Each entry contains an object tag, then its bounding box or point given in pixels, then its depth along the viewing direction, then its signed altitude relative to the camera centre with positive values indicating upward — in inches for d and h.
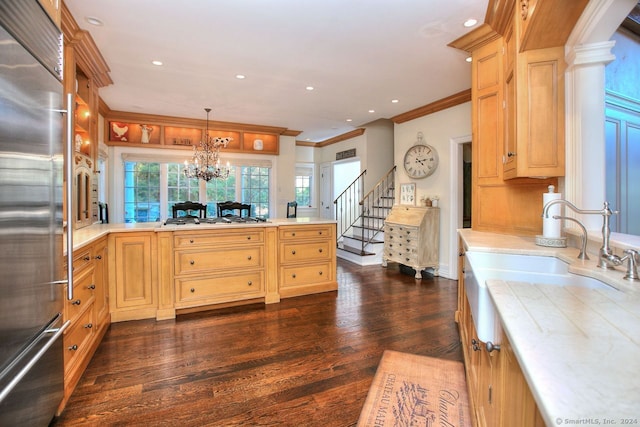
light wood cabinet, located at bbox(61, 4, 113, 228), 111.4 +42.7
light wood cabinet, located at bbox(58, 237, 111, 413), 75.7 -27.7
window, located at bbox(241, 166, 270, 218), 266.7 +19.5
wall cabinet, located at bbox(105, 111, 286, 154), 222.7 +59.5
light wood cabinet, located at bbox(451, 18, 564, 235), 87.0 +21.5
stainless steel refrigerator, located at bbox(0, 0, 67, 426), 42.9 -0.3
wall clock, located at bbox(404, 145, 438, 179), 195.2 +31.6
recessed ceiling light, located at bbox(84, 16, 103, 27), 103.7 +62.1
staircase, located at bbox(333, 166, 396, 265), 228.4 -11.9
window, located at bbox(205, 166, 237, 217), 253.8 +16.7
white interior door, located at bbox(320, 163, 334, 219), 327.0 +20.8
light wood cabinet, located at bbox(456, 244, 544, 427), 33.2 -23.7
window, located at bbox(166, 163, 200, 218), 243.1 +19.3
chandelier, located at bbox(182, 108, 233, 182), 207.9 +32.1
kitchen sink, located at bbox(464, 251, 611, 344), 49.5 -13.5
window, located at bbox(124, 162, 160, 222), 231.6 +14.8
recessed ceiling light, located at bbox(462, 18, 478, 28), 103.7 +61.0
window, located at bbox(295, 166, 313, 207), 340.2 +29.1
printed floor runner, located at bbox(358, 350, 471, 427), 68.1 -43.2
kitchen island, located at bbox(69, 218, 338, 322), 121.4 -21.4
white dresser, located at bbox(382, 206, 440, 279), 189.3 -15.9
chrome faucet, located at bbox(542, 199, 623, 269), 55.6 -6.4
